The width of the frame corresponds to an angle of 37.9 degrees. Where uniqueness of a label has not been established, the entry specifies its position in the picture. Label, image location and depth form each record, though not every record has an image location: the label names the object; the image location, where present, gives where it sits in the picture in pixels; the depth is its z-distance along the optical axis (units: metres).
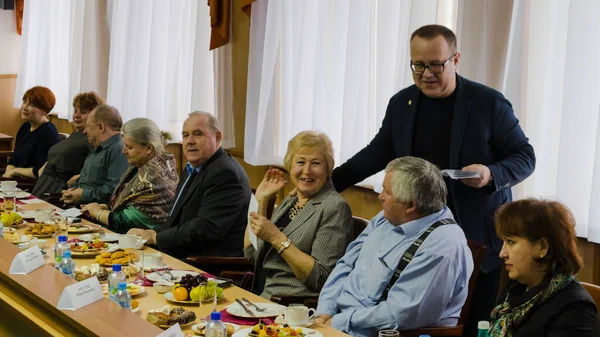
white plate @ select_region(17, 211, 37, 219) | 4.78
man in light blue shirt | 2.97
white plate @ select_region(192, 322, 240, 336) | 2.67
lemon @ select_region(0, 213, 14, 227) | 4.48
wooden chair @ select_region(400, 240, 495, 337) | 2.96
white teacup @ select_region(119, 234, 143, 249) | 3.95
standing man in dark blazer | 3.29
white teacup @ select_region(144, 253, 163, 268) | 3.62
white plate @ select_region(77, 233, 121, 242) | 4.17
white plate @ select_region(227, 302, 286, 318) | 2.85
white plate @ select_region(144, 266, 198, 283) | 3.36
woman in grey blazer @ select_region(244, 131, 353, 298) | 3.51
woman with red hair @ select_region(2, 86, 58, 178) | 7.03
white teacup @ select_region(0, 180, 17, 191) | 5.60
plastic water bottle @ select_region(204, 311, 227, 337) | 2.45
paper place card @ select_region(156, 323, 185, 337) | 2.27
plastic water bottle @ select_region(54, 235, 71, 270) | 3.38
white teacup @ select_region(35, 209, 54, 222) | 4.66
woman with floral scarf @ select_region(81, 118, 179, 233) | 4.77
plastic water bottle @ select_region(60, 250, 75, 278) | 3.30
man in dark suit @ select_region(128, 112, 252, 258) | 4.26
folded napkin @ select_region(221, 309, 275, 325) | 2.82
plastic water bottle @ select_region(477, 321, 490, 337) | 2.31
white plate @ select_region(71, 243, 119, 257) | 3.86
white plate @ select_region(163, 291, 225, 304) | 3.04
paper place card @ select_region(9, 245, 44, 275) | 3.13
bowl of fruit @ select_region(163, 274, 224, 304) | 3.04
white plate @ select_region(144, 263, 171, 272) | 3.57
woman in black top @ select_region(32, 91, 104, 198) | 6.16
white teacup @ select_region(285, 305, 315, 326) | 2.72
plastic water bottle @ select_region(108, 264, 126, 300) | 2.95
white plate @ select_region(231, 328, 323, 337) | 2.64
